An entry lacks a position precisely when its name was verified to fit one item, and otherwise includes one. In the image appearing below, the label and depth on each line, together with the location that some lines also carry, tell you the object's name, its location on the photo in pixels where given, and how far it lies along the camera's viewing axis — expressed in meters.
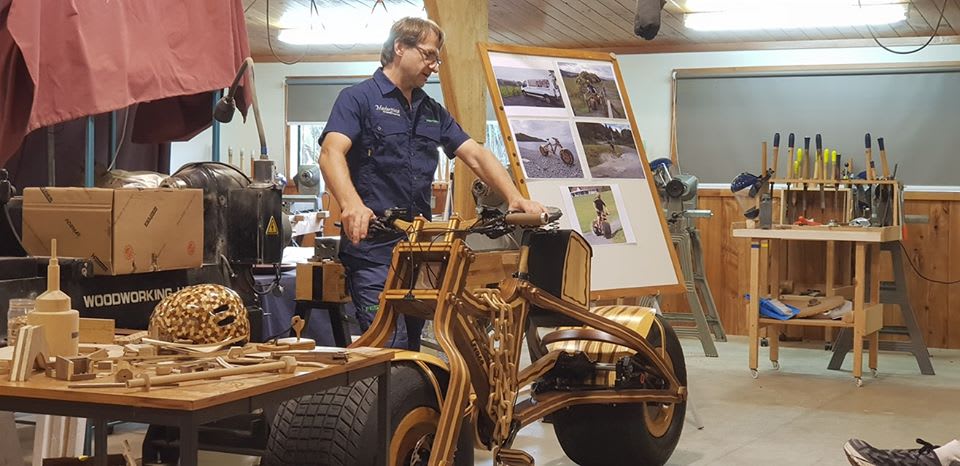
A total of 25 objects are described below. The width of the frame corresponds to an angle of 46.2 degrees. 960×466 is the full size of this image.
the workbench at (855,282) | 6.69
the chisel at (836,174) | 8.17
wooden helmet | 2.37
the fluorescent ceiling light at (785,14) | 7.98
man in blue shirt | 3.73
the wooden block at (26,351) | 1.94
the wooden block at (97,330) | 2.45
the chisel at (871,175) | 7.28
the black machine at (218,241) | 3.47
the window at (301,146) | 10.84
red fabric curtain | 3.80
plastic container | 2.32
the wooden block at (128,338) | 2.45
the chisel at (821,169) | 8.02
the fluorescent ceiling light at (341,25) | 8.55
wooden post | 5.87
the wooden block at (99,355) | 2.18
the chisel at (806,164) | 8.16
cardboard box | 3.25
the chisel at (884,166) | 7.35
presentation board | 4.86
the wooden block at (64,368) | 1.92
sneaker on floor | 3.59
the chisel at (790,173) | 7.72
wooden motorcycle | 2.63
